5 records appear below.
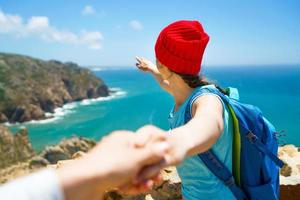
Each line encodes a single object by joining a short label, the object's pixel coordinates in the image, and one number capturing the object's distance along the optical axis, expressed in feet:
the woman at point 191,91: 3.72
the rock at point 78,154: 7.73
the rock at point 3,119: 139.79
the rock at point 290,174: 7.49
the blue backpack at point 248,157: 3.78
